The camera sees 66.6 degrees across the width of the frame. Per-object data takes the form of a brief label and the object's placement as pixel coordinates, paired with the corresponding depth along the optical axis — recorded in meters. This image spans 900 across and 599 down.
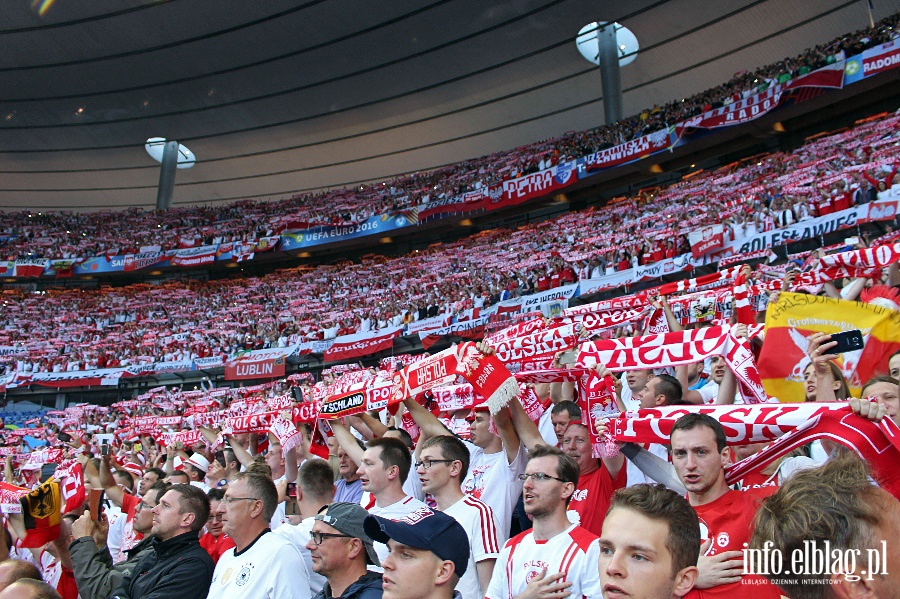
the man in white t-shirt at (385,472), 3.45
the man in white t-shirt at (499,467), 3.61
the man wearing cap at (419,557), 2.21
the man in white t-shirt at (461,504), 2.95
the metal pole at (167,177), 32.22
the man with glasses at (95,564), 3.77
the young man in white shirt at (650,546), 1.78
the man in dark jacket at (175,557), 3.37
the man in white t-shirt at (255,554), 3.03
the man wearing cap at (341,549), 2.58
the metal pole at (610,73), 22.95
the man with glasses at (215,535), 4.35
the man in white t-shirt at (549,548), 2.48
